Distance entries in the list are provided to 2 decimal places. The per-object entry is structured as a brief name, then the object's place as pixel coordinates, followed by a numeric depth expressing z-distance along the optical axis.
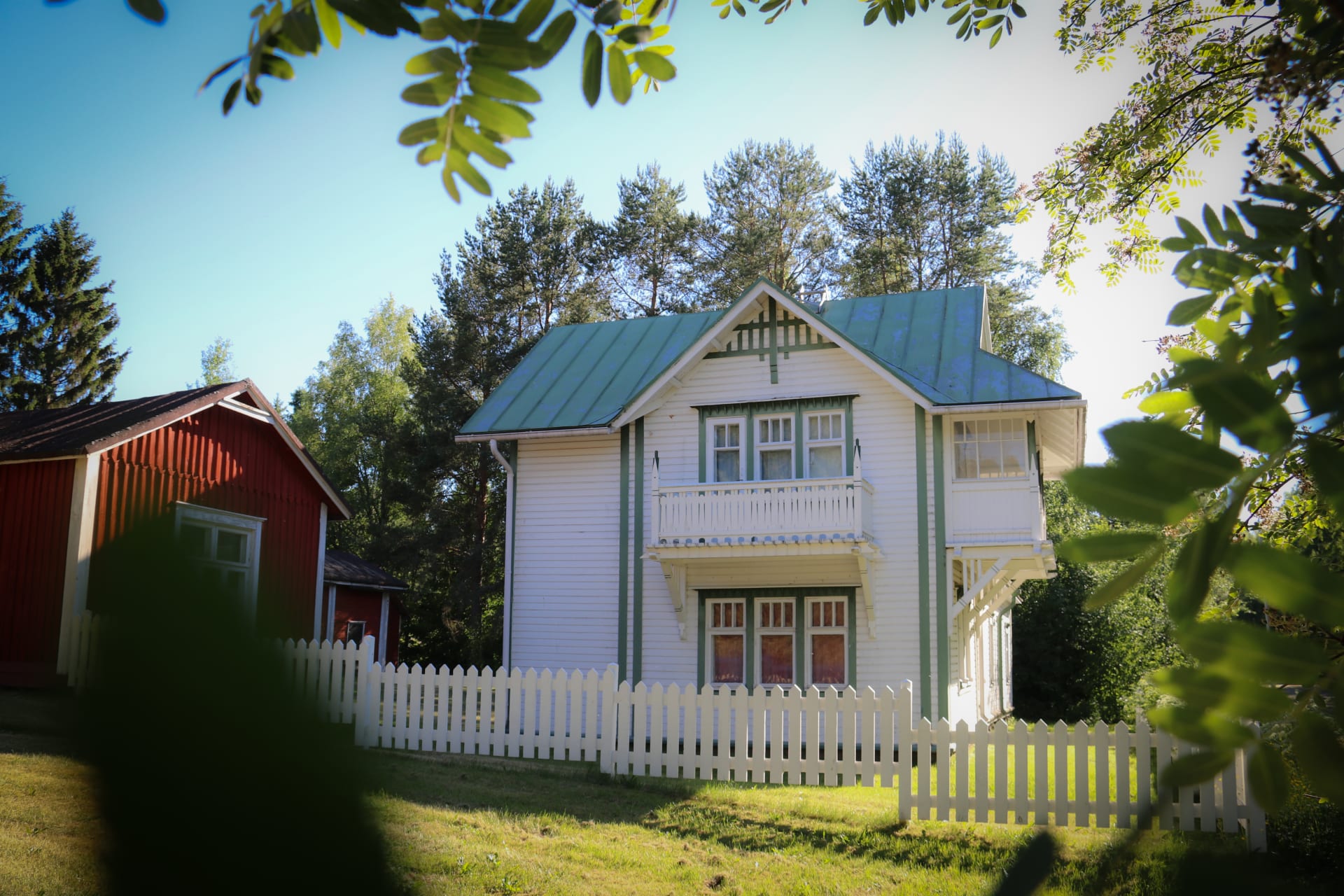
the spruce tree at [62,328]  41.03
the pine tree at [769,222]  37.28
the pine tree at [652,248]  38.25
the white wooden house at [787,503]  17.27
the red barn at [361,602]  27.98
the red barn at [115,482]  15.28
